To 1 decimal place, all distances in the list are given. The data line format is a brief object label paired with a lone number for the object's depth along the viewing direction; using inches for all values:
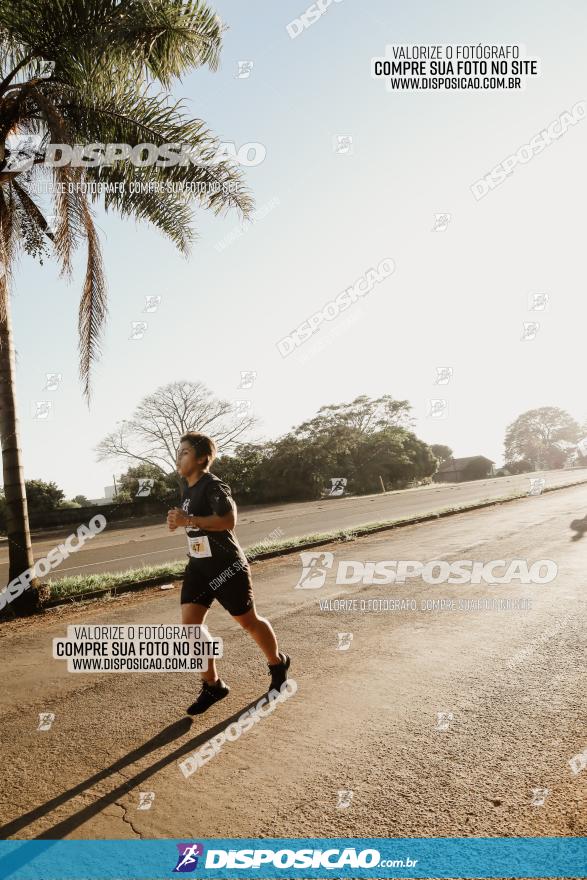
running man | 149.5
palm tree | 281.4
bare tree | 1727.4
